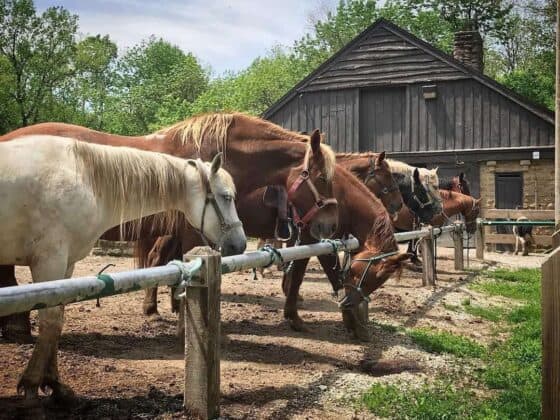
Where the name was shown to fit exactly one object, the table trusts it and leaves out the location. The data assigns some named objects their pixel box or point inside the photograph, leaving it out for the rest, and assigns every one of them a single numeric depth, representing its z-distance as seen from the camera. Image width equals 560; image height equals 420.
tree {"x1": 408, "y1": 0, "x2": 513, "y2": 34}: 32.75
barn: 15.30
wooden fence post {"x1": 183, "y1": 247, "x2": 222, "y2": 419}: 2.71
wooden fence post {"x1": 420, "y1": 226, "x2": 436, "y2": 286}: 8.34
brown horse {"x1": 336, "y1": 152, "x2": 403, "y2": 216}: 7.66
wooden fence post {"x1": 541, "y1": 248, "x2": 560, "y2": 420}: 1.79
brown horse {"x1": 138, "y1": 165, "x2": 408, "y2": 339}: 5.02
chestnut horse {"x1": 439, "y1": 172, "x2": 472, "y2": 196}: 12.97
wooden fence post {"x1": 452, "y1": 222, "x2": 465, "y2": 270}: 10.41
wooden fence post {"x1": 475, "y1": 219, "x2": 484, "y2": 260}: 12.22
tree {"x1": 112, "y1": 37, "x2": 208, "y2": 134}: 36.93
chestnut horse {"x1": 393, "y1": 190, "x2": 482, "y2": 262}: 10.89
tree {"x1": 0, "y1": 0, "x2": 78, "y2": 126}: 20.95
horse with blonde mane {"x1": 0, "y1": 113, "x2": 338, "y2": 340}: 5.19
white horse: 3.07
